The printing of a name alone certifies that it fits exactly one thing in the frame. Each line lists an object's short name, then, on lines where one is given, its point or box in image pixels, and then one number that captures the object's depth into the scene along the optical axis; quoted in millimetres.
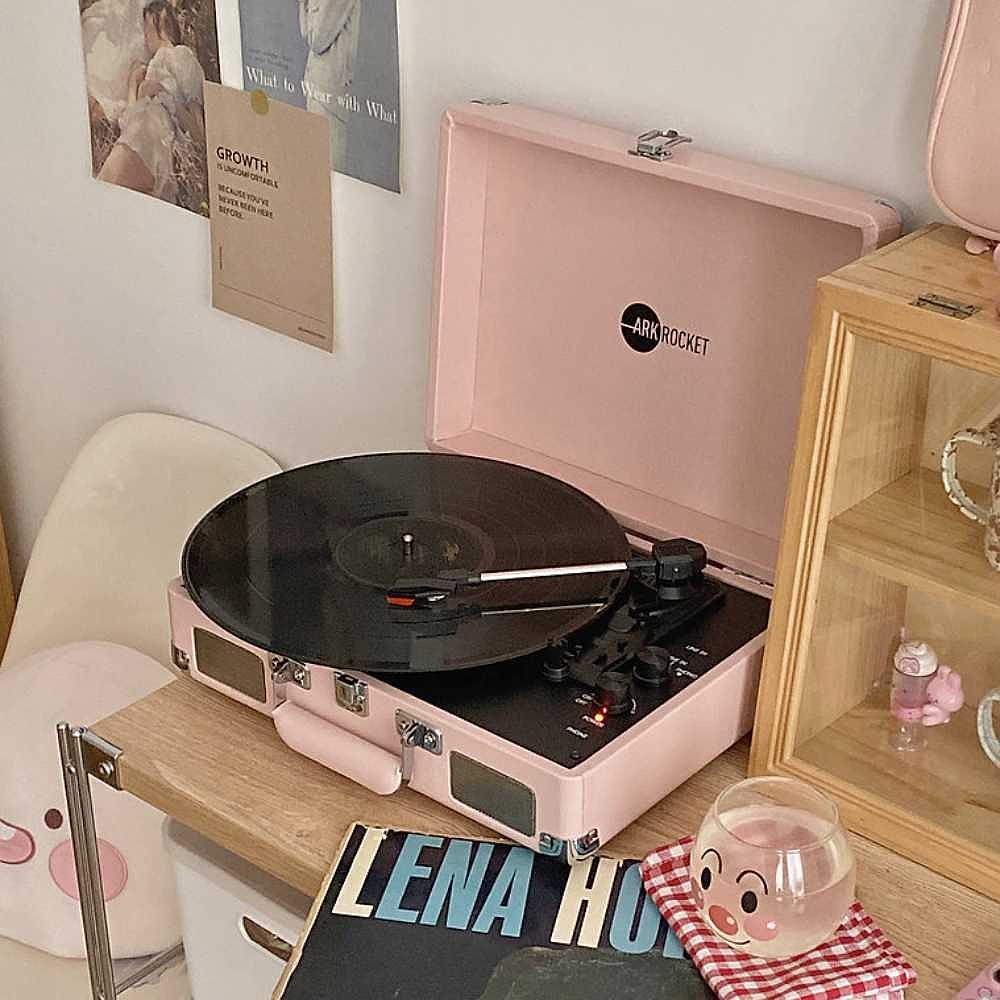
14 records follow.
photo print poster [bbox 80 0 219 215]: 1707
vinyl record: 1189
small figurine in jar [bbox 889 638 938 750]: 1196
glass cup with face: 1026
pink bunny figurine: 1203
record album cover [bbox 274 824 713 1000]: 1039
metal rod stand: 1290
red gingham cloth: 1017
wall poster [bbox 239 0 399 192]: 1535
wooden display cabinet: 1058
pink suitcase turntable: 1165
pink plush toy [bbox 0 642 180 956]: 1680
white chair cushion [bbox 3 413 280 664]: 1906
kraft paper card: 1648
